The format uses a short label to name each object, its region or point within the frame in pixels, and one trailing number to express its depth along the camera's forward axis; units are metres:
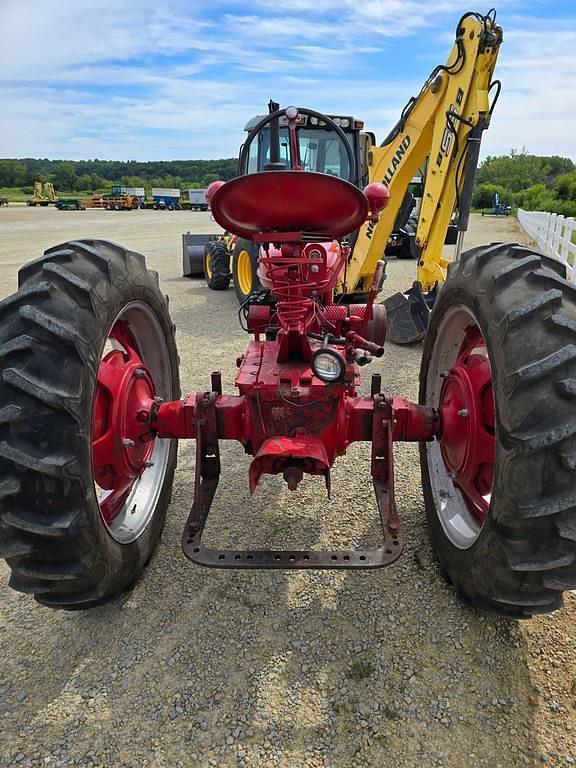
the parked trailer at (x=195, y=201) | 55.34
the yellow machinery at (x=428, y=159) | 5.12
